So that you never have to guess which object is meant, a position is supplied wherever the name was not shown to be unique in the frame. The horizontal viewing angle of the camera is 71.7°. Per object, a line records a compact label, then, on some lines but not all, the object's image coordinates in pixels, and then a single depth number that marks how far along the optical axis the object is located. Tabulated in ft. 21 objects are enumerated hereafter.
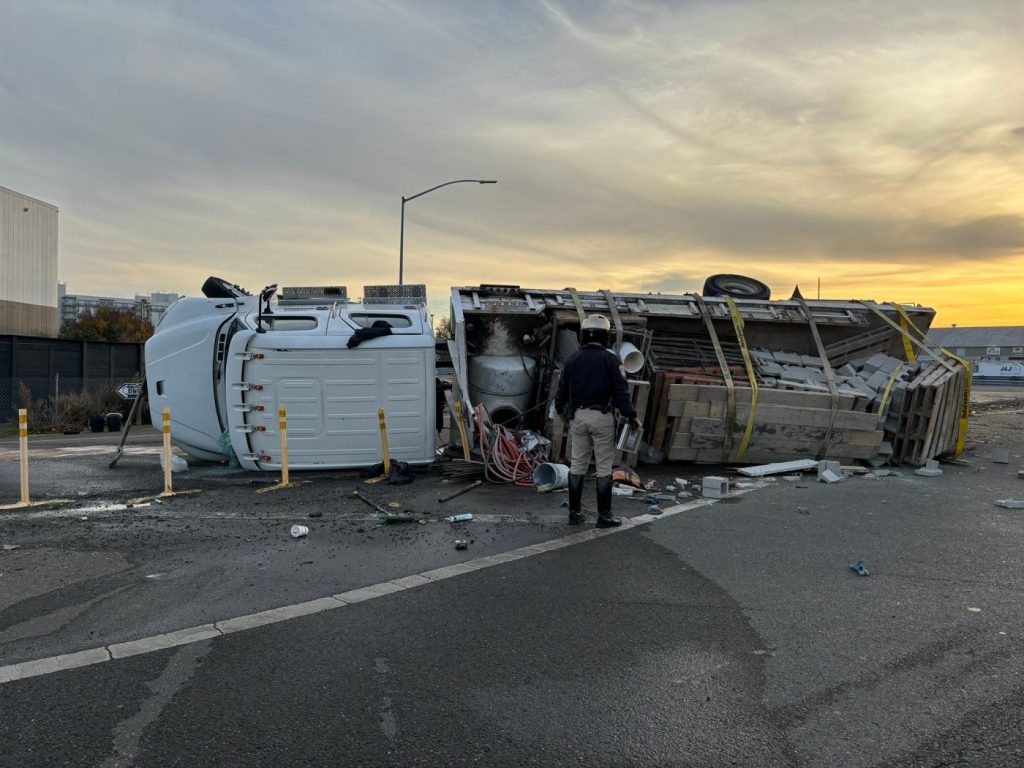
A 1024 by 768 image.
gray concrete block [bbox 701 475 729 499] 27.04
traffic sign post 44.17
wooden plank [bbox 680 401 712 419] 32.30
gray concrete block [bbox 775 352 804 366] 37.29
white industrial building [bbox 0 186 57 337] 142.31
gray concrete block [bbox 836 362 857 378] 37.55
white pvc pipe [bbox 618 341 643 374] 33.06
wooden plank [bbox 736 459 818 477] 31.73
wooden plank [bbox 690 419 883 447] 32.40
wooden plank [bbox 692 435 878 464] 32.81
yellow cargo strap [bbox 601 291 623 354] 34.09
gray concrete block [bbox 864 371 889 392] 35.40
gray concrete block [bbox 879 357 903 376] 36.68
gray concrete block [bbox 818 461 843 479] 31.04
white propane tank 34.65
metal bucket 27.40
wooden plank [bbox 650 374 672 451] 32.55
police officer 22.22
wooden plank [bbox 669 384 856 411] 32.27
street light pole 71.52
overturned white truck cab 30.35
